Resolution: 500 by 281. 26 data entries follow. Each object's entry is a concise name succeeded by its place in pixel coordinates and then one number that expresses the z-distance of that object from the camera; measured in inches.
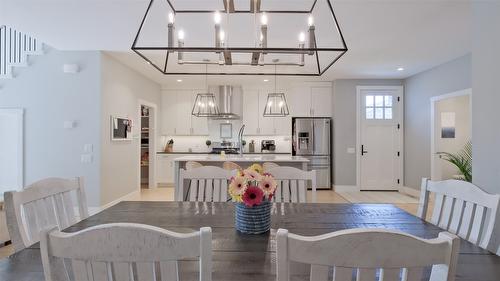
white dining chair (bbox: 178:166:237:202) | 84.2
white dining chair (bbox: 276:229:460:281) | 23.8
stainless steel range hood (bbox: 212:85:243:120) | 279.7
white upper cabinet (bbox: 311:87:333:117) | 263.9
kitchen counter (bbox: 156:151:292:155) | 277.7
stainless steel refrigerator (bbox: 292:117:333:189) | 259.3
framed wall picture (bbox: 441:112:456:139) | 218.8
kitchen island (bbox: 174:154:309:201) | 164.6
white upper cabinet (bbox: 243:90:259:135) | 285.9
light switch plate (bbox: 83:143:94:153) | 173.9
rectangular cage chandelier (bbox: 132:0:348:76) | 65.0
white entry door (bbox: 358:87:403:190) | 253.0
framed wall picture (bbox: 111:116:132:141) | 188.2
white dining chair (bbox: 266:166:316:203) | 84.3
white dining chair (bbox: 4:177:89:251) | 46.9
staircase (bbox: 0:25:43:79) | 178.5
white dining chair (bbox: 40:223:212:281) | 24.9
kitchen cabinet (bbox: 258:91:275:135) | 285.0
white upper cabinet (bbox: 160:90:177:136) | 289.3
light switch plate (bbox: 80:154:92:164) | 173.8
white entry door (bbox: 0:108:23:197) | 176.7
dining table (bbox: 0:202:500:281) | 36.1
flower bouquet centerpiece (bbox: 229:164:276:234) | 49.9
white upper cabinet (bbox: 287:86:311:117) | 264.7
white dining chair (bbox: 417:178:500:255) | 49.7
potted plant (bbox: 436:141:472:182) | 152.0
